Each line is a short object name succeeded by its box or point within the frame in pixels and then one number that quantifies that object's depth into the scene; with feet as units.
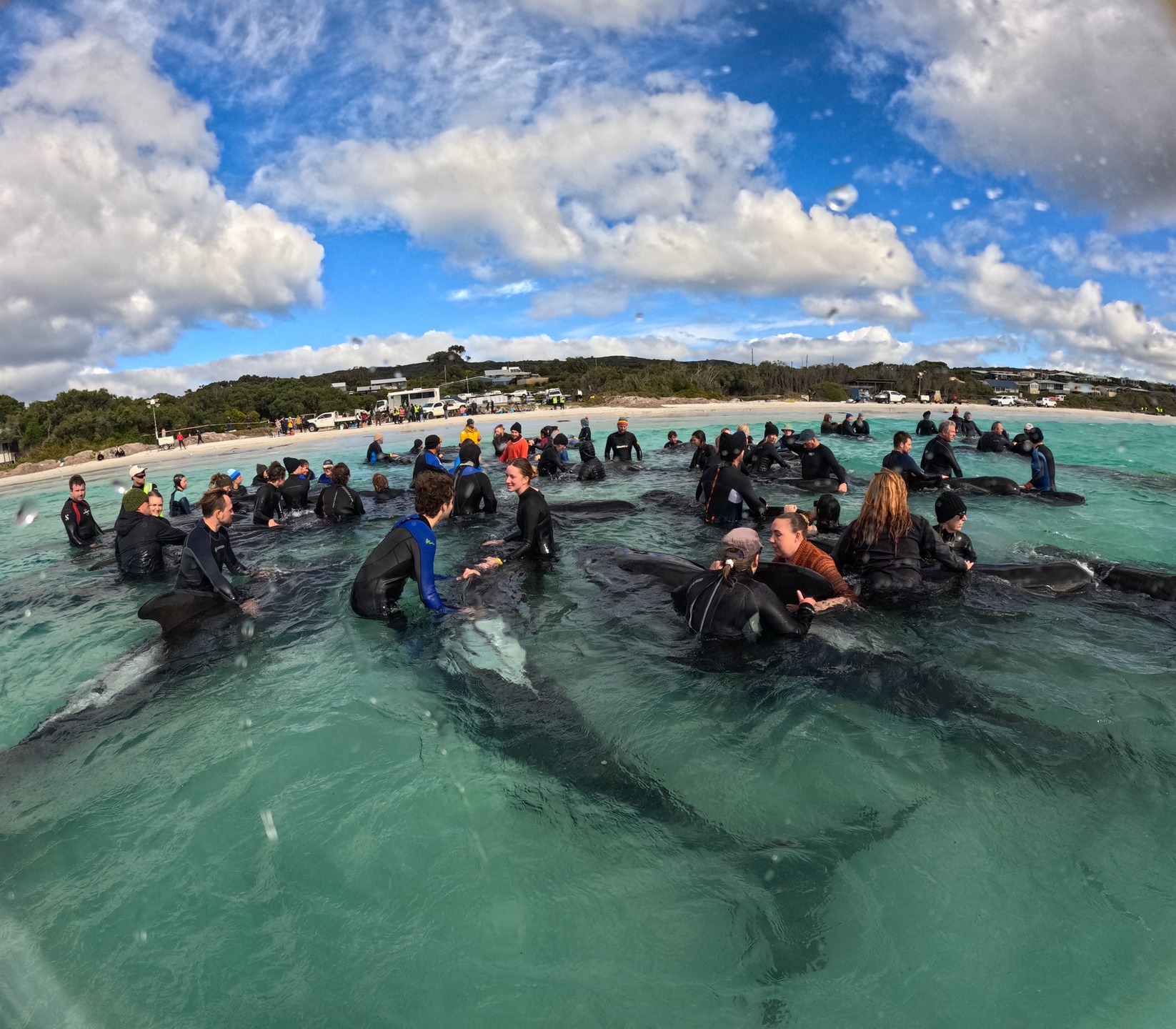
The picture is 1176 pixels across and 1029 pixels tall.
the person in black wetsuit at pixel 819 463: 43.19
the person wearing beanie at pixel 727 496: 34.60
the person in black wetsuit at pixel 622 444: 64.59
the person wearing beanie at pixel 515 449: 55.11
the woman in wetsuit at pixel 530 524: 25.48
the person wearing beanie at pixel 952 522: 23.22
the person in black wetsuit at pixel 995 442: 68.74
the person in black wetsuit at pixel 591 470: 56.24
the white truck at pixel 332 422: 168.14
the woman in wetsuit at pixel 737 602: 17.75
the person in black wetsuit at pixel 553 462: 56.44
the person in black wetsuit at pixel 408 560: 19.74
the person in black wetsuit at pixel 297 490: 45.01
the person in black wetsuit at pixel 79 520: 40.42
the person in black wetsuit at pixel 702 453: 50.24
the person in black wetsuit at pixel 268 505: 41.60
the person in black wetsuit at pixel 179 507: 49.06
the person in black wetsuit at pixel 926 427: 76.59
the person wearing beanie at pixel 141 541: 31.53
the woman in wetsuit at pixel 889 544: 21.04
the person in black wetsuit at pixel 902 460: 37.32
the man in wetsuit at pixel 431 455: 40.16
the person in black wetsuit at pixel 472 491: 38.24
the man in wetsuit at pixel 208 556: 21.74
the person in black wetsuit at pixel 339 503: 41.45
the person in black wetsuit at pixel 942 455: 45.93
